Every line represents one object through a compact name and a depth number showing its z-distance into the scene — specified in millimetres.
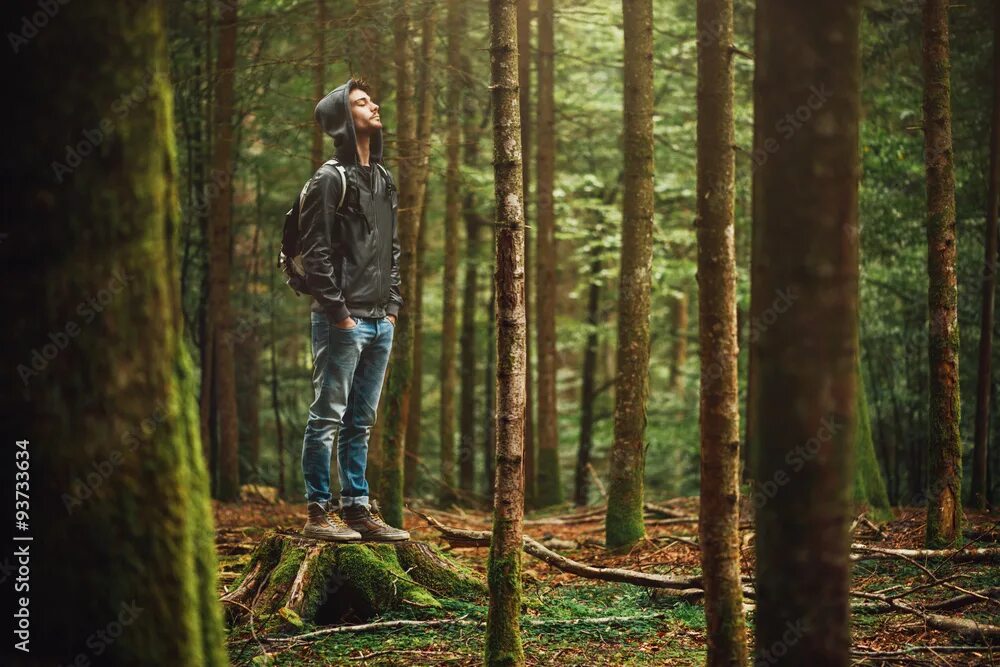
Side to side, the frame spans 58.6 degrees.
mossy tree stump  6203
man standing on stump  6398
